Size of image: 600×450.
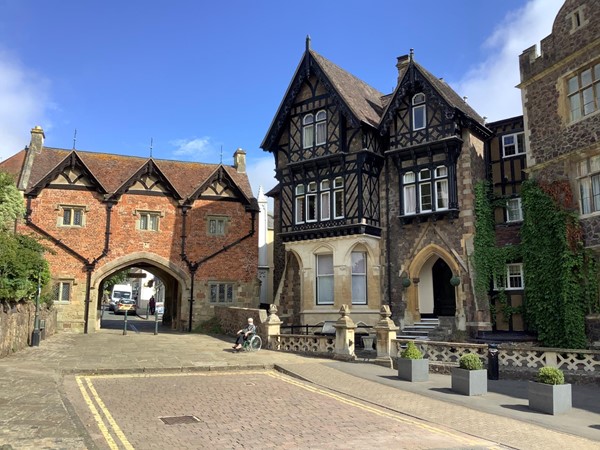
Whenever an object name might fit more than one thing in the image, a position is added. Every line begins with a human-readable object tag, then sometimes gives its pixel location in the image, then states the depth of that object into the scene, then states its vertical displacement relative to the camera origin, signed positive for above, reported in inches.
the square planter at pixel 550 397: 435.2 -76.8
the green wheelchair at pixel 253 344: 799.1 -60.9
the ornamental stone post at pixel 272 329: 844.1 -41.8
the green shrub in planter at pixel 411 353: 590.2 -55.0
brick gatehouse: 1092.5 +164.5
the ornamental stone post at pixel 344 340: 730.8 -50.7
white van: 2163.6 +33.5
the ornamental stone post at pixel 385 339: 692.1 -47.1
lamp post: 796.6 -32.4
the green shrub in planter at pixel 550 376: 442.6 -60.3
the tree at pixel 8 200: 825.5 +157.4
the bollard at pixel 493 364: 608.7 -68.6
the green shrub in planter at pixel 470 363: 512.4 -56.8
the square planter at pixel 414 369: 581.0 -71.8
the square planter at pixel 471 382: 508.1 -74.7
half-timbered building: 923.4 +190.5
